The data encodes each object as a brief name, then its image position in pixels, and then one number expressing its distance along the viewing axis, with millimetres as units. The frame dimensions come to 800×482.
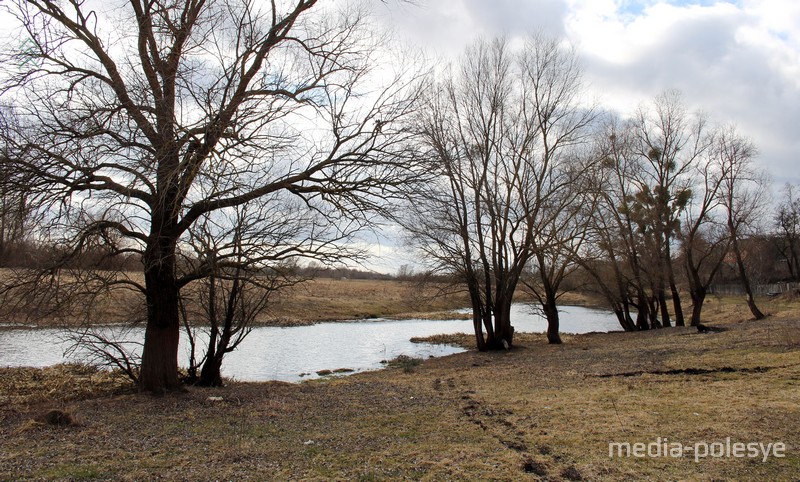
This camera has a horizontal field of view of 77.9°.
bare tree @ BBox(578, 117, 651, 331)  22625
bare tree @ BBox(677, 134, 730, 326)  23688
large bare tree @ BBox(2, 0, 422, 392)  6480
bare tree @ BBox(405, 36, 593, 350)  17750
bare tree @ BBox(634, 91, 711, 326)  24047
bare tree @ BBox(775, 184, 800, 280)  50906
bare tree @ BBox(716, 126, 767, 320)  23031
